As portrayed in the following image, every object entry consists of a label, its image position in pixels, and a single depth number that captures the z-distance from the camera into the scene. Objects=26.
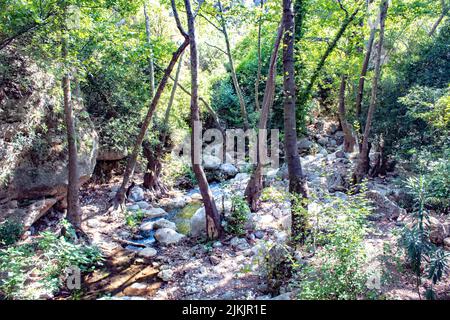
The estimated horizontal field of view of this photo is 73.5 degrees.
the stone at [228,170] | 11.38
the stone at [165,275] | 5.06
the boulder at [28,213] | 5.63
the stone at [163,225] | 7.20
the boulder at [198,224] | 6.45
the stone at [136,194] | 8.86
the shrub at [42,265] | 3.80
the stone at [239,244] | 5.91
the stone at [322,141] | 13.09
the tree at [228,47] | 9.94
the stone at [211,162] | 11.38
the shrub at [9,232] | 5.25
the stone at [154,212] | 8.04
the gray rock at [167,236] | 6.44
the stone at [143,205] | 8.45
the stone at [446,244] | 4.50
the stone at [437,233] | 4.55
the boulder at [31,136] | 5.70
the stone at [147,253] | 5.91
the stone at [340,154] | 10.40
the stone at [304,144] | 12.50
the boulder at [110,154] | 8.88
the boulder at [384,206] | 6.09
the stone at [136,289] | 4.66
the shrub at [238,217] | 6.30
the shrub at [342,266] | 3.18
